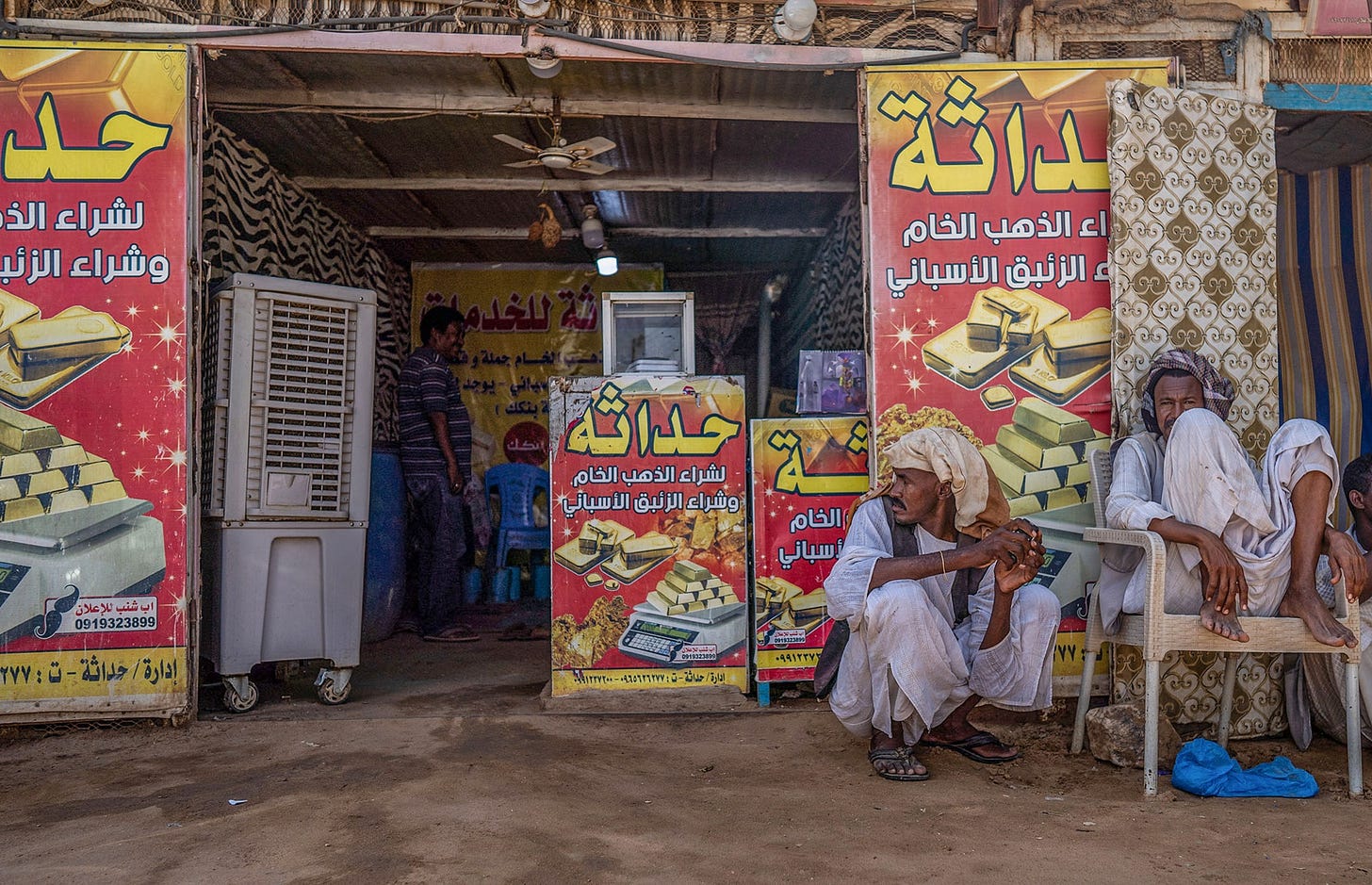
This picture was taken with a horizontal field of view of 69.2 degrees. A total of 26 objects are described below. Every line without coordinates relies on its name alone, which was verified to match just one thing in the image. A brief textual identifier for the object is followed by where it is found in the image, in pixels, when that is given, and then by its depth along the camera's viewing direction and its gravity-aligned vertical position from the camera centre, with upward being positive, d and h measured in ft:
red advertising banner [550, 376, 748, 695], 14.74 -0.79
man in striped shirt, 22.71 +0.08
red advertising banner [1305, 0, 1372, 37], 14.65 +6.79
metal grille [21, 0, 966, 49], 14.33 +6.82
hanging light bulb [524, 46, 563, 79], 14.46 +6.17
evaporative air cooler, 14.39 +0.08
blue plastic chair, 27.55 -0.74
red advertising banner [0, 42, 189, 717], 13.39 +1.40
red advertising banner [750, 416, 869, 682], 15.05 -0.55
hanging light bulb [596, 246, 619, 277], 27.81 +6.16
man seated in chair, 10.49 -0.47
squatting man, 10.78 -1.42
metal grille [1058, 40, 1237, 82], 14.85 +6.41
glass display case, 16.29 +2.53
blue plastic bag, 10.46 -3.15
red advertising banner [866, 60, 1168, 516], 14.25 +3.19
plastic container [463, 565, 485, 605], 27.14 -2.87
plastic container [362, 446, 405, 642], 22.66 -1.60
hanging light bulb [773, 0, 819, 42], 14.32 +6.69
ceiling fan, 18.56 +6.32
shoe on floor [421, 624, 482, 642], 22.18 -3.46
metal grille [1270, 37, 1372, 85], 14.87 +6.32
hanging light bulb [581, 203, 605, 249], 24.88 +6.30
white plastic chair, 10.44 -1.69
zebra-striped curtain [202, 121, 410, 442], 18.08 +5.33
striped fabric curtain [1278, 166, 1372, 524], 18.31 +3.38
